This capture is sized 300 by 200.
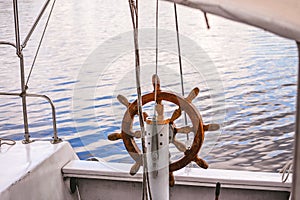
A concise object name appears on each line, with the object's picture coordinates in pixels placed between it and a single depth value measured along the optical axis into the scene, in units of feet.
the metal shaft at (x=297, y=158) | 7.77
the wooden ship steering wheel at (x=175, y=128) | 13.97
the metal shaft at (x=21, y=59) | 16.44
